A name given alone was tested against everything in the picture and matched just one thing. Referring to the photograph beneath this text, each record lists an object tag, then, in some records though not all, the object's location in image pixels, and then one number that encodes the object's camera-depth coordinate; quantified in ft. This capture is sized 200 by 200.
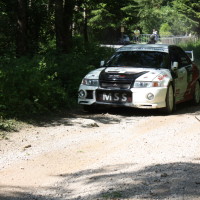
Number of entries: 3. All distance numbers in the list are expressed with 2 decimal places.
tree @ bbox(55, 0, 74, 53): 58.95
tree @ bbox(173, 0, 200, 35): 139.85
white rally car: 39.60
